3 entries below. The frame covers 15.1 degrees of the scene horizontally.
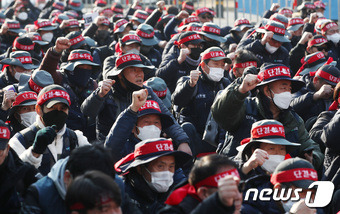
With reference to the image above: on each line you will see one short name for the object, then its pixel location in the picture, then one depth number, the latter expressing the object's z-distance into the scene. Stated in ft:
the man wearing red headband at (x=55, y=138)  34.75
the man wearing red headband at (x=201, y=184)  27.87
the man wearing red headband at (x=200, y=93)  49.21
